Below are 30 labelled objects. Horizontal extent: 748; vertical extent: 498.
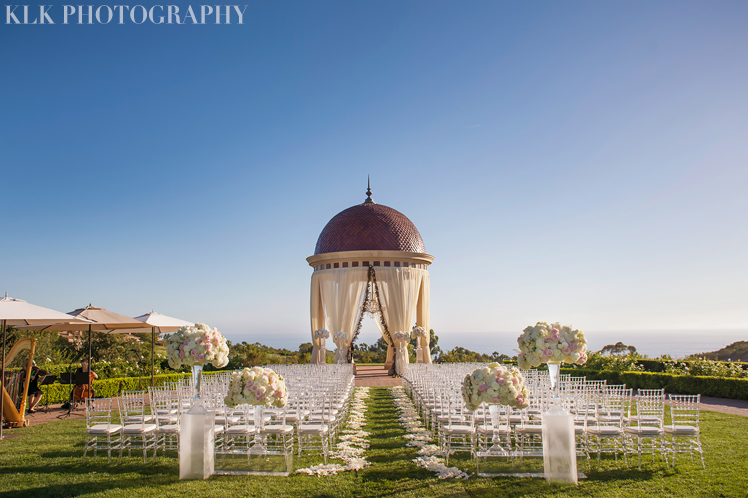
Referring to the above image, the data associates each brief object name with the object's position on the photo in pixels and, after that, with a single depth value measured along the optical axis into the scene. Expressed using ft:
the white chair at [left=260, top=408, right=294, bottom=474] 21.30
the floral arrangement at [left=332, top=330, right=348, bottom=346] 76.59
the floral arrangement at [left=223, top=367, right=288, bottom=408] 20.06
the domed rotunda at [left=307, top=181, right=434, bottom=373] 79.00
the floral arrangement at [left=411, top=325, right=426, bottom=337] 78.59
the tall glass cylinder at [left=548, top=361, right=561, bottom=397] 20.65
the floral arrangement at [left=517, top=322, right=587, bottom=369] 20.47
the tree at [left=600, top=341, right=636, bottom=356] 64.75
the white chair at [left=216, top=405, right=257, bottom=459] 22.71
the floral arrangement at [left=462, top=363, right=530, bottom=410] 19.26
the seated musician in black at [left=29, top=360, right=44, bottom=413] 40.40
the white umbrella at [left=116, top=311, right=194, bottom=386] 38.07
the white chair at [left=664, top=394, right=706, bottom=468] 21.54
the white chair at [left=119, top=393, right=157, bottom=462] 22.75
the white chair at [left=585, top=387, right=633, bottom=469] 22.41
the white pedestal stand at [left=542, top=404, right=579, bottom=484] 19.15
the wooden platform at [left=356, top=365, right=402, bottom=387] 64.27
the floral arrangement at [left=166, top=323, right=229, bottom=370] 22.08
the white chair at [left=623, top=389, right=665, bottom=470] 21.95
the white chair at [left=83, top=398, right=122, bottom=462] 22.58
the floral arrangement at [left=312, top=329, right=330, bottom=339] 77.61
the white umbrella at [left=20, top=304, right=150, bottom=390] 38.47
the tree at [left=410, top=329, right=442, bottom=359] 99.62
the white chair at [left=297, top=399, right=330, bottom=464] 22.52
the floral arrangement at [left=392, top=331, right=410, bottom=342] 75.15
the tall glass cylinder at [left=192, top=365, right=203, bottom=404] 22.27
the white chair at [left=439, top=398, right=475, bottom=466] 22.56
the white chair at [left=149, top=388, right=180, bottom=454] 23.35
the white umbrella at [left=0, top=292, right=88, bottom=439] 28.48
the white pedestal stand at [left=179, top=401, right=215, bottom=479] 20.20
